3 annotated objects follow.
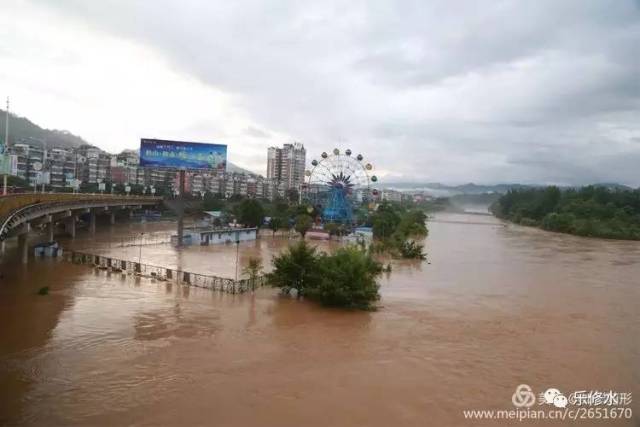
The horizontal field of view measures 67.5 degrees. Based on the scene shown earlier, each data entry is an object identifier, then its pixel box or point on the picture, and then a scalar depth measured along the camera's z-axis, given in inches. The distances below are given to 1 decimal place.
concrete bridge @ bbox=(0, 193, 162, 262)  839.1
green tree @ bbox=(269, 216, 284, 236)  2086.6
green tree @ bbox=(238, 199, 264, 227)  2082.9
